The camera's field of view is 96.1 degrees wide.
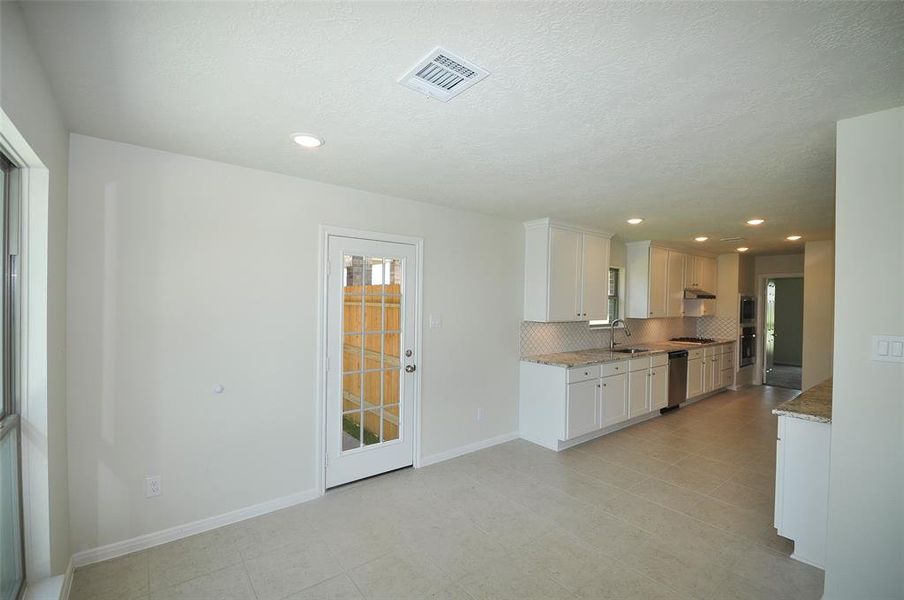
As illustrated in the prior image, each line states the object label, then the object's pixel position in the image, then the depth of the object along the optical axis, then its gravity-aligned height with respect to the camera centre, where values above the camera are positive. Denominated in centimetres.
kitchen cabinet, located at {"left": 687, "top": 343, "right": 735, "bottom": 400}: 610 -111
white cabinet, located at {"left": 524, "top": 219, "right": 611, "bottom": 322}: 443 +30
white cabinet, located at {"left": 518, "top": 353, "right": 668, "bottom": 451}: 418 -112
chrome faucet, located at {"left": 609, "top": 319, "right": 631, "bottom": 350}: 579 -52
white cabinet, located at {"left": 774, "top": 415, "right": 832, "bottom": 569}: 240 -112
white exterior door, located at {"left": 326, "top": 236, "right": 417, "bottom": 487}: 326 -53
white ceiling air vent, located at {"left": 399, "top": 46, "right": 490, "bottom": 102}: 151 +88
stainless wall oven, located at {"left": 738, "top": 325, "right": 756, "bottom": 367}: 728 -81
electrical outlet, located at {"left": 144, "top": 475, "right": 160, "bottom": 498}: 250 -121
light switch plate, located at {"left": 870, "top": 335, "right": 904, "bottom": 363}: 178 -20
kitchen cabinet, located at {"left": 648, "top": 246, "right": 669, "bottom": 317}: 595 +26
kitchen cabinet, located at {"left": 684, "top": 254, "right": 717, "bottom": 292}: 670 +46
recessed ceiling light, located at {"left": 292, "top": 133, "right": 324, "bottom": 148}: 225 +87
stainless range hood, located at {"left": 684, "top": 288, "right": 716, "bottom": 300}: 664 +10
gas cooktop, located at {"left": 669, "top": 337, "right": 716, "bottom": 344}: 685 -69
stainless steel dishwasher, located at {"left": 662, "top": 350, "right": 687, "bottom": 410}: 562 -110
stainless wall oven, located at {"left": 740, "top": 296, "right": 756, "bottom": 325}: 719 -17
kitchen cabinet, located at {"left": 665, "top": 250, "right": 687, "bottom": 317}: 629 +24
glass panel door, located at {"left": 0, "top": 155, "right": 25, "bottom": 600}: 164 -54
